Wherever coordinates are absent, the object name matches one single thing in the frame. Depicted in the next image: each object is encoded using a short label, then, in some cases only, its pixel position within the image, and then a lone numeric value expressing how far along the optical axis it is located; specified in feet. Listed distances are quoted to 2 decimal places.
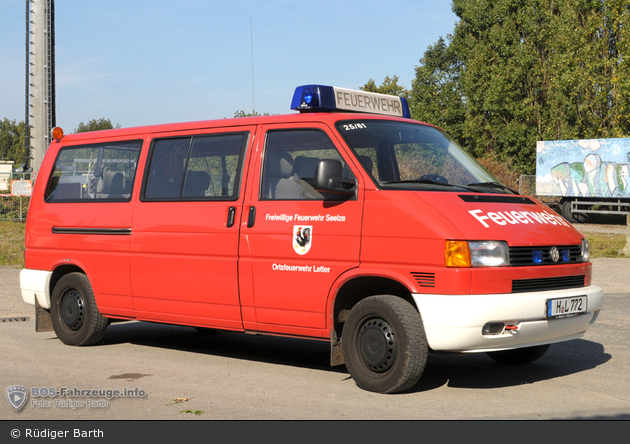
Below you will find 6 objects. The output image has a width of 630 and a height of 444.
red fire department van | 18.51
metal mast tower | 76.59
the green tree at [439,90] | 171.83
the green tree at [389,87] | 192.59
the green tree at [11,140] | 407.03
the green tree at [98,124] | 298.47
